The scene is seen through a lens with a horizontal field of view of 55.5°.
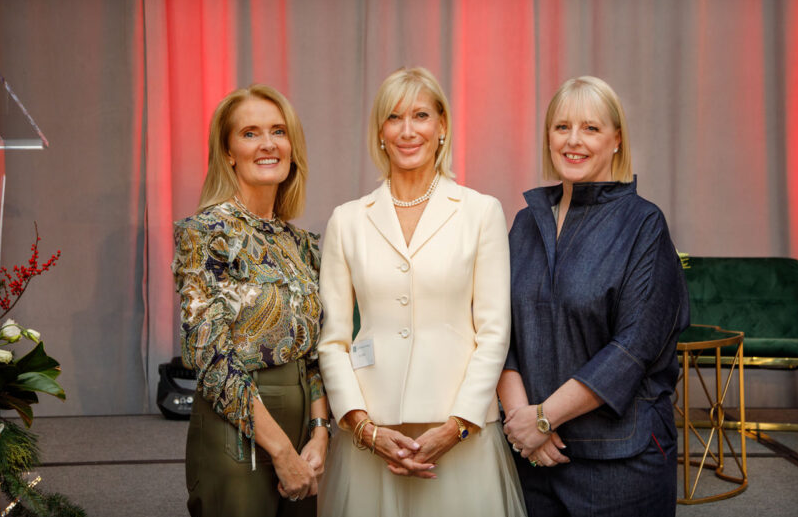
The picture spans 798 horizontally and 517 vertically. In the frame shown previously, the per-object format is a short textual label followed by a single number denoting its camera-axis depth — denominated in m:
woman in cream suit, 1.95
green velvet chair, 4.92
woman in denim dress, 1.88
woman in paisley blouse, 1.83
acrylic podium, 2.37
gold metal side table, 3.26
